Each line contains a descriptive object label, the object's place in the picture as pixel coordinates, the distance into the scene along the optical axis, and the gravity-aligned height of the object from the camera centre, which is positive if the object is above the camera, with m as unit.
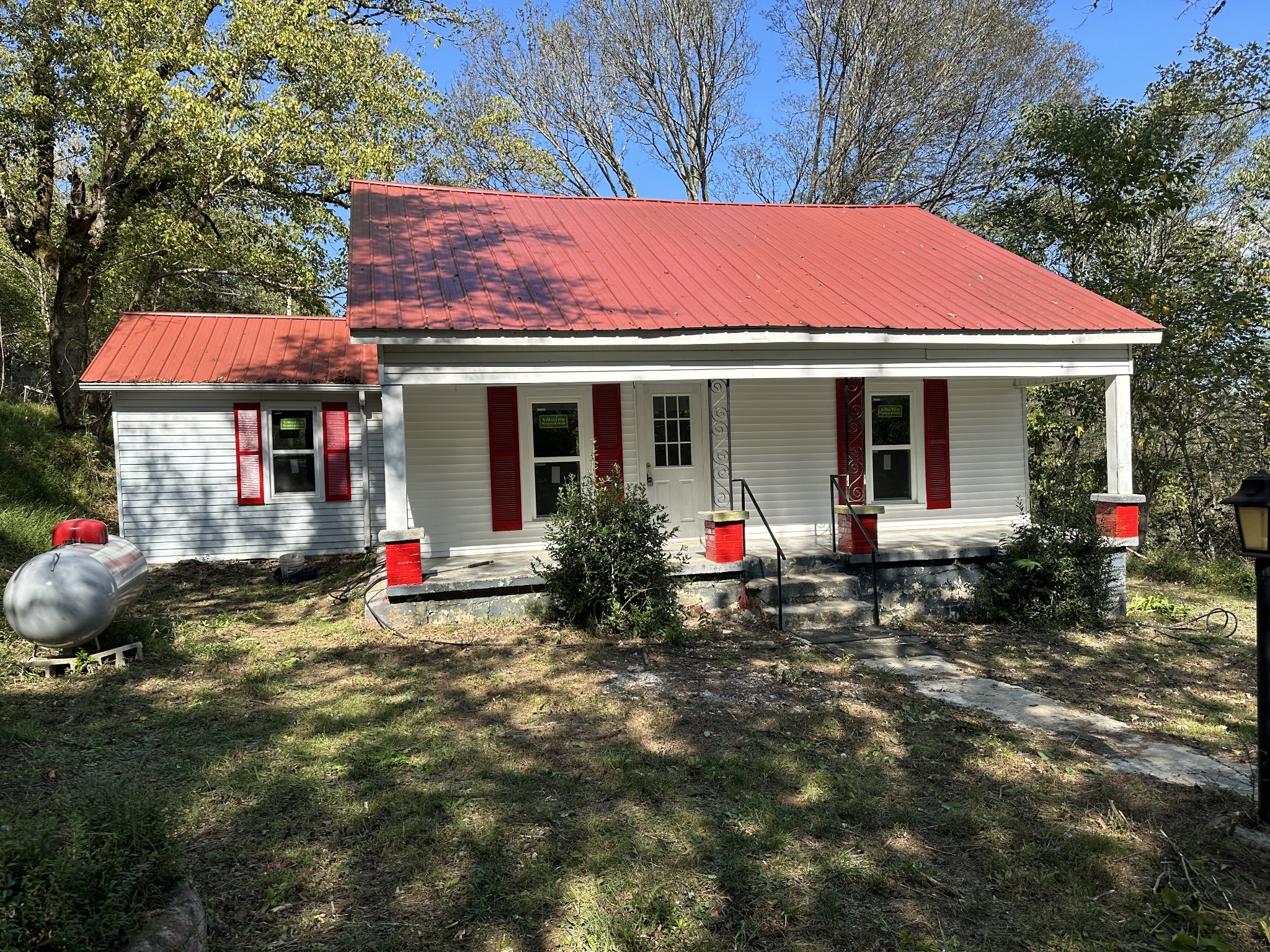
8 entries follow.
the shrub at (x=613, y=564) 7.39 -0.96
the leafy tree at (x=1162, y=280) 12.77 +2.80
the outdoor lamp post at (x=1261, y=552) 3.80 -0.53
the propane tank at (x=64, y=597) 6.11 -0.93
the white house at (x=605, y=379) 8.48 +1.00
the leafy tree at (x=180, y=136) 14.80 +6.50
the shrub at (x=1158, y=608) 9.37 -1.96
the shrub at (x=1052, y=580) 8.60 -1.44
